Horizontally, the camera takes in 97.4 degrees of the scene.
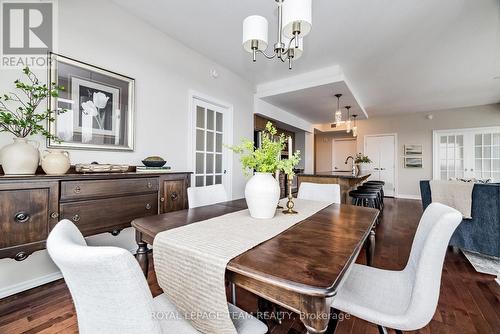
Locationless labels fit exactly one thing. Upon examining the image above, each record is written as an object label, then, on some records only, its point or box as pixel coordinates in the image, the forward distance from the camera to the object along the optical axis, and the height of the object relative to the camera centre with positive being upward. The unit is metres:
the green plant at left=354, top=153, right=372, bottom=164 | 4.66 +0.18
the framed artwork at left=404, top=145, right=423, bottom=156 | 6.64 +0.58
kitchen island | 3.52 -0.20
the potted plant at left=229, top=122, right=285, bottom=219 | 1.25 -0.05
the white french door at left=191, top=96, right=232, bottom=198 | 3.26 +0.40
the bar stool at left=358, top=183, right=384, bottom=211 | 4.23 -0.36
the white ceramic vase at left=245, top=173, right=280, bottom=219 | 1.25 -0.15
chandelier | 1.34 +0.94
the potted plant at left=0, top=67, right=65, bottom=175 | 1.38 +0.30
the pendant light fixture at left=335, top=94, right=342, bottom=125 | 3.85 +0.94
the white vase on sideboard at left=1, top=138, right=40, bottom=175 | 1.37 +0.05
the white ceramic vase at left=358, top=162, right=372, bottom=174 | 7.35 +0.05
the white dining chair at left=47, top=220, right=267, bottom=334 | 0.46 -0.27
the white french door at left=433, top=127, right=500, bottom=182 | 5.79 +0.43
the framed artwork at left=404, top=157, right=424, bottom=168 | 6.63 +0.21
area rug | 2.14 -1.00
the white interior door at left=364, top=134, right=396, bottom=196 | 7.00 +0.36
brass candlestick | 1.41 -0.25
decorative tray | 1.72 -0.01
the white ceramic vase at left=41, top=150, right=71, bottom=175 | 1.53 +0.03
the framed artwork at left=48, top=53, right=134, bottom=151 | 1.90 +0.58
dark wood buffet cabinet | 1.28 -0.26
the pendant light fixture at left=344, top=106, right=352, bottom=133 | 4.78 +1.43
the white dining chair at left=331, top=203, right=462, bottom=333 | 0.85 -0.57
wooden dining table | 0.61 -0.31
